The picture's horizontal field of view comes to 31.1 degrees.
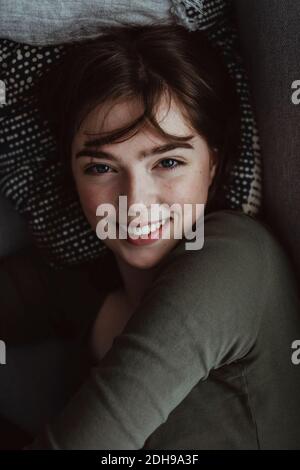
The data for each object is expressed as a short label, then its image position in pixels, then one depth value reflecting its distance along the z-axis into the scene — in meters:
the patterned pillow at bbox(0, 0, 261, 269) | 0.80
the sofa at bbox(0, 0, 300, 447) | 0.71
